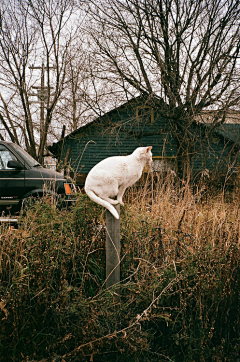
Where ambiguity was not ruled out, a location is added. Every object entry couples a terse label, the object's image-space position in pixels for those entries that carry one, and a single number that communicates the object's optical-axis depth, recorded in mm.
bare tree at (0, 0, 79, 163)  11859
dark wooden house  8948
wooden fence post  2409
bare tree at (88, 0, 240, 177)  8281
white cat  2309
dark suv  5730
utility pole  12859
